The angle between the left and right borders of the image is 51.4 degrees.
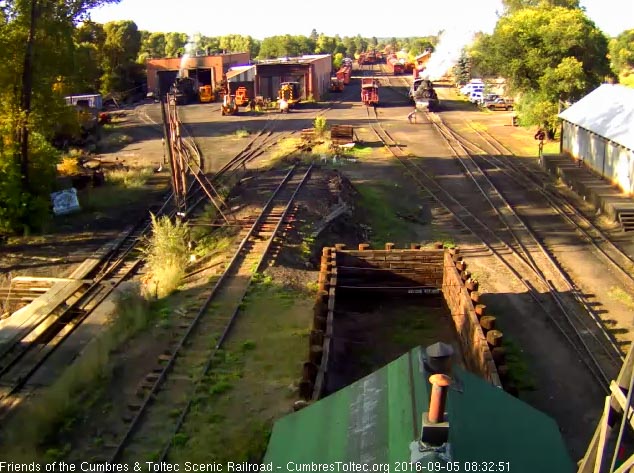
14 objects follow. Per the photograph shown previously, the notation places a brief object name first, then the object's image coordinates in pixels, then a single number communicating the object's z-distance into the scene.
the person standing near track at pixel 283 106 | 46.97
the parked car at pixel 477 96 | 50.03
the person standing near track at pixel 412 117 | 41.28
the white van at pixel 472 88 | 54.50
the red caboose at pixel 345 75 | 69.69
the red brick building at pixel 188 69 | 59.38
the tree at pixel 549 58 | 31.06
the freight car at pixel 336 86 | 64.03
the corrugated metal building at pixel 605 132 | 20.36
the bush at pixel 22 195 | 18.77
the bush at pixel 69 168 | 24.45
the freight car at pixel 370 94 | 50.19
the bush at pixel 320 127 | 33.66
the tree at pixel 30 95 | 19.02
